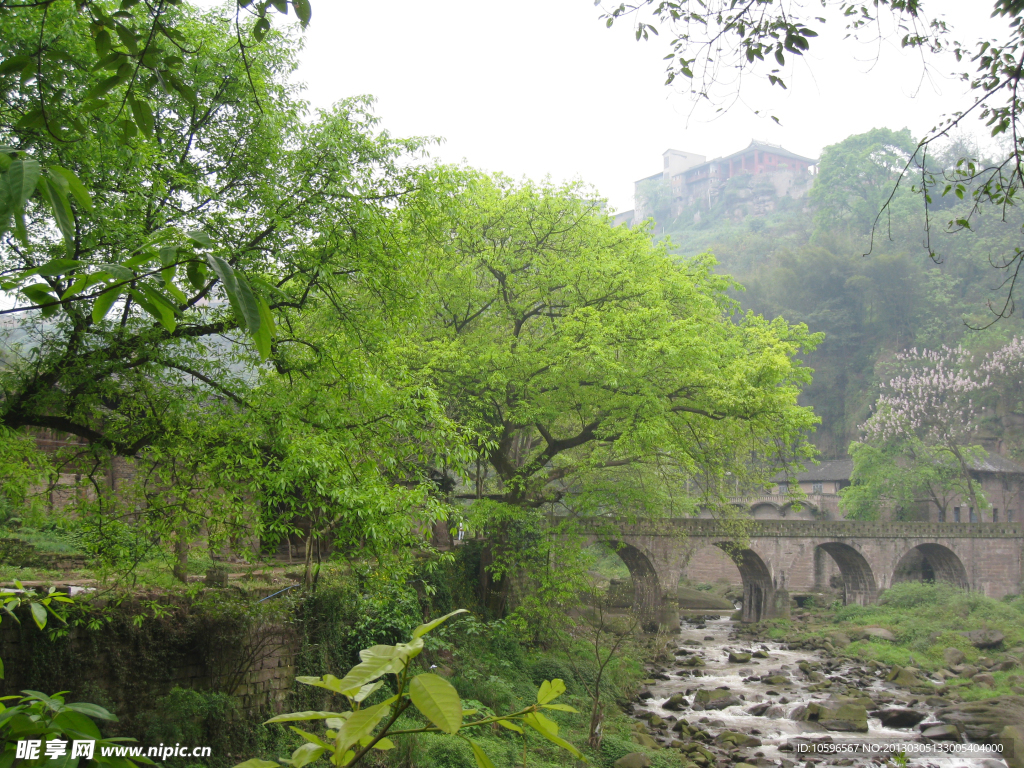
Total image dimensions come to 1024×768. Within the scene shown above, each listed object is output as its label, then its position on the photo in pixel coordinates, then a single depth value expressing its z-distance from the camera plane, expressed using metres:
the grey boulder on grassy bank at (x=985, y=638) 24.88
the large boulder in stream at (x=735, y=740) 14.70
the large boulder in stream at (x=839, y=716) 16.20
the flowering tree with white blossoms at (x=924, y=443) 36.59
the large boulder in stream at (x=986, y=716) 16.22
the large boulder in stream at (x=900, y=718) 16.69
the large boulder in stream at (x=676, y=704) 17.17
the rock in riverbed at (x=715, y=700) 17.74
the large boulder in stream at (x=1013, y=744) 14.48
